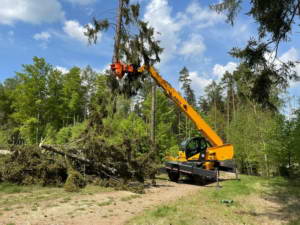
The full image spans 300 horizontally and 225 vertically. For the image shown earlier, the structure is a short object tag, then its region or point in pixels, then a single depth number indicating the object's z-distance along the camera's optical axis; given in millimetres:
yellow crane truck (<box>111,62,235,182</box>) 11745
